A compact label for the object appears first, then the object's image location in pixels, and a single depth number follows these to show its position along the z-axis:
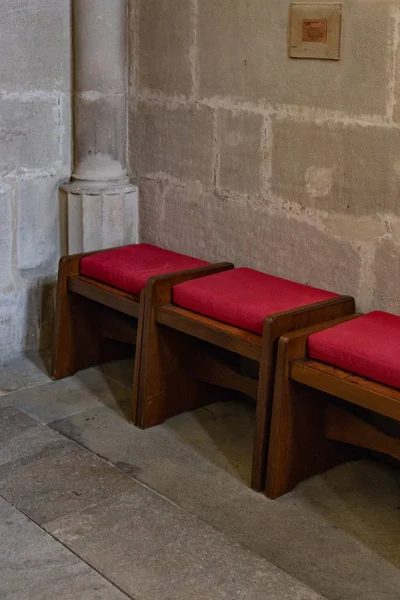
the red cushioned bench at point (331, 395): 2.66
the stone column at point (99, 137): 3.94
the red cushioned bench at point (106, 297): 3.53
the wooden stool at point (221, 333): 2.97
